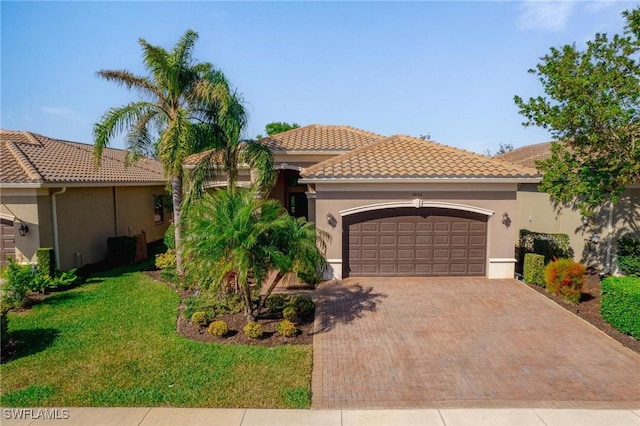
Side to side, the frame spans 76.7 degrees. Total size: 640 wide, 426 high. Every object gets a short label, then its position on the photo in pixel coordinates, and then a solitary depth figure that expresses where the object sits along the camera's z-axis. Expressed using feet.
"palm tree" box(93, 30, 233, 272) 42.47
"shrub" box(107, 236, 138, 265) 57.21
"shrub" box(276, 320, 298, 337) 31.07
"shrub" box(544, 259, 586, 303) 38.73
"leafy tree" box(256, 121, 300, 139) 152.70
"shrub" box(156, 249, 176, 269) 52.43
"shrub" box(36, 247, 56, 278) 44.47
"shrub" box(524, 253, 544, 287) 44.45
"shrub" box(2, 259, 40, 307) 38.09
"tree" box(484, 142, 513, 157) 222.48
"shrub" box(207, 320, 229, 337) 31.30
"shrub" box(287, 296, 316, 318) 35.11
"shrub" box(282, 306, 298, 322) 33.53
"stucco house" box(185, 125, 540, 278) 45.93
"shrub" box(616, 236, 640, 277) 44.68
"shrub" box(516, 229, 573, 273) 51.70
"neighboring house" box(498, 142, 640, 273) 48.01
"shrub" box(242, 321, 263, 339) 30.78
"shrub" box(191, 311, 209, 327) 33.19
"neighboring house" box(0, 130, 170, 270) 45.88
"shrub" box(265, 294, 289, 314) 35.99
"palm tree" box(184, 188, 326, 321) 29.32
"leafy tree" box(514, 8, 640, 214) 39.73
